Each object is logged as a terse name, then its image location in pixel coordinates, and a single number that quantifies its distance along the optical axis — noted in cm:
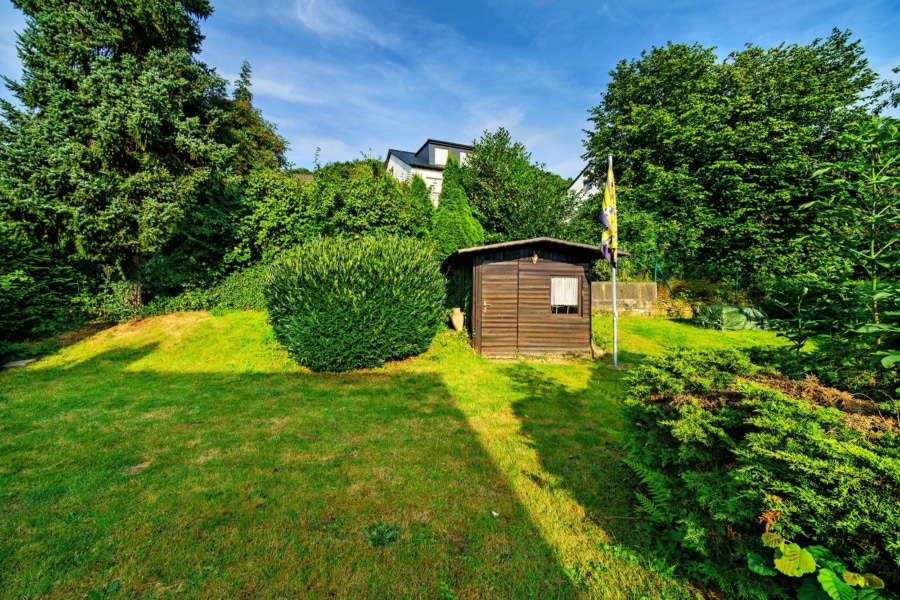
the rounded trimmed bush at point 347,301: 698
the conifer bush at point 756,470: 135
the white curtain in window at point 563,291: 943
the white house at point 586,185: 2292
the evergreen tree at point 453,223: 1552
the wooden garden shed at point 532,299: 930
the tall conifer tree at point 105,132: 916
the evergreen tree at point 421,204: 1495
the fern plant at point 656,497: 233
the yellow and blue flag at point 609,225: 827
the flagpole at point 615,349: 810
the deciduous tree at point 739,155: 1540
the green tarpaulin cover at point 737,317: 1200
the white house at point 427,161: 2692
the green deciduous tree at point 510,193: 1670
